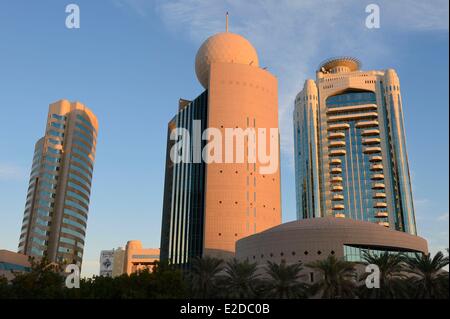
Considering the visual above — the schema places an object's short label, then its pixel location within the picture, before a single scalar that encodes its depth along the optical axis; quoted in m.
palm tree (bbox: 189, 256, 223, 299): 54.81
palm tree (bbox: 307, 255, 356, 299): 48.78
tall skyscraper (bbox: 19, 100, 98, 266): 140.12
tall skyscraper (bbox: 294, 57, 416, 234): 146.75
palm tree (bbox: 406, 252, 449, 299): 49.34
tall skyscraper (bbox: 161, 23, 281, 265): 105.50
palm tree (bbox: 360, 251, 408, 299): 49.00
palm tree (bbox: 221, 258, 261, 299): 52.06
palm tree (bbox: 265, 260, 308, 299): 49.91
